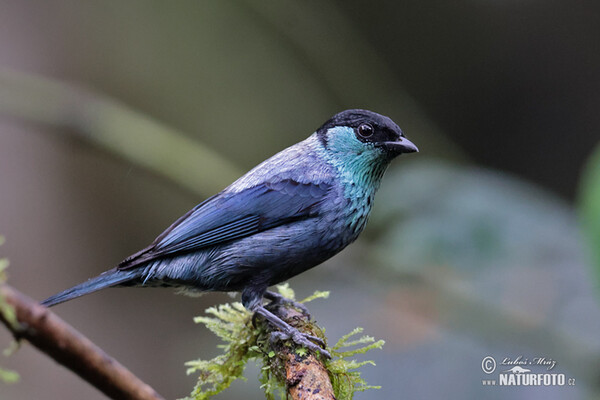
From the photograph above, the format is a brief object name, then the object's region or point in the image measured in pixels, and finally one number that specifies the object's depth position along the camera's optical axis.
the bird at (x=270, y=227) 6.96
